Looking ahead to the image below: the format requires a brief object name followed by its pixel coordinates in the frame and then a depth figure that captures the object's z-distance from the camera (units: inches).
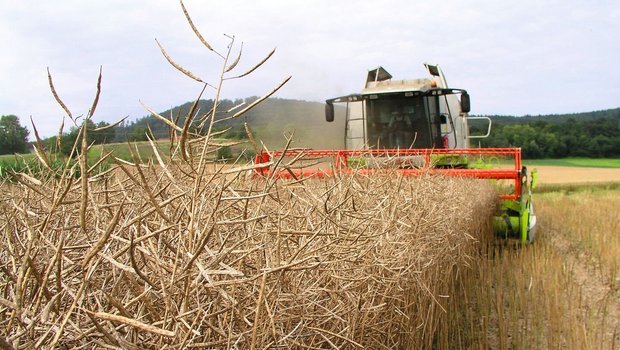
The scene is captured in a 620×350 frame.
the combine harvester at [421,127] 305.9
